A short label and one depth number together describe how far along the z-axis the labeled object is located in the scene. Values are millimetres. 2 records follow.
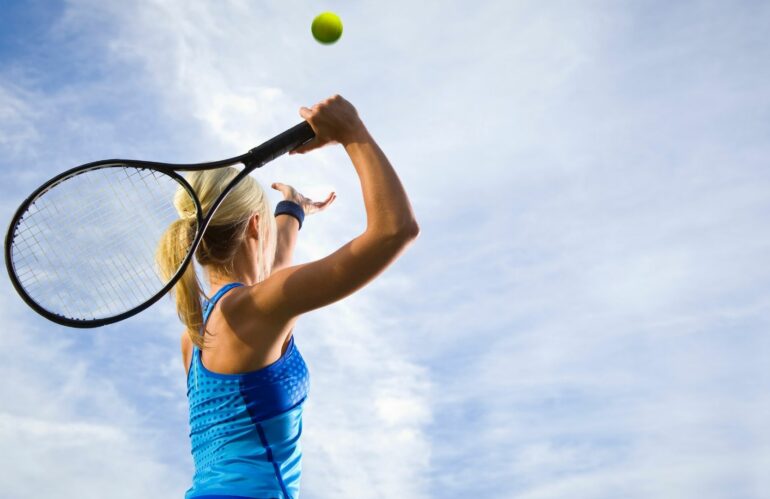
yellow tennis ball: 5078
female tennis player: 3129
